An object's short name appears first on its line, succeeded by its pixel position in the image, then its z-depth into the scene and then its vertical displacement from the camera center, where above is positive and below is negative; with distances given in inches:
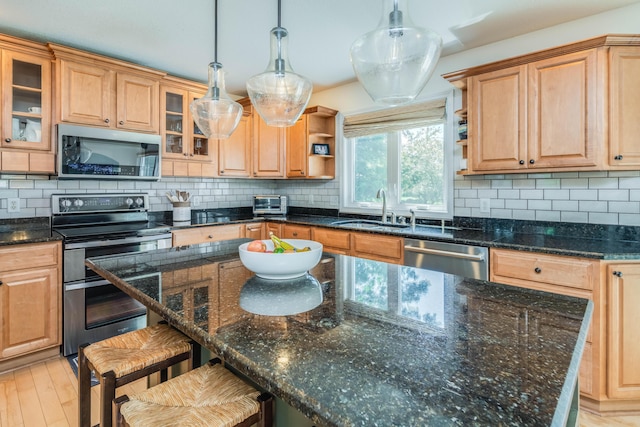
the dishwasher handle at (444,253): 89.3 -11.3
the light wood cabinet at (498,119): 94.0 +26.7
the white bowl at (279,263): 49.1 -7.3
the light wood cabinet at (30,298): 90.1 -23.6
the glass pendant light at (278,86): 55.0 +20.6
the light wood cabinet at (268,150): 158.6 +29.1
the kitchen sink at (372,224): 117.6 -4.7
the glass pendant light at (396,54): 41.9 +20.0
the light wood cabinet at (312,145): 150.4 +30.4
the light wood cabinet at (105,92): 106.0 +40.4
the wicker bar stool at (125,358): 45.3 -20.6
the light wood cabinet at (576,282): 74.6 -15.8
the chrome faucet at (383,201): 130.9 +4.4
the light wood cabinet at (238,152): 150.3 +27.1
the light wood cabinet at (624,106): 81.3 +25.6
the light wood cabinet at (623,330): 73.1 -25.4
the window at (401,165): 124.3 +19.1
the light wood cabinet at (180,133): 131.7 +31.4
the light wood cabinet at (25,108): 98.1 +31.0
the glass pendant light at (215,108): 69.5 +21.6
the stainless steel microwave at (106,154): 106.3 +19.7
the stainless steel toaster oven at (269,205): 159.2 +3.5
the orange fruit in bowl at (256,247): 52.6 -5.4
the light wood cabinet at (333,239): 121.5 -9.8
